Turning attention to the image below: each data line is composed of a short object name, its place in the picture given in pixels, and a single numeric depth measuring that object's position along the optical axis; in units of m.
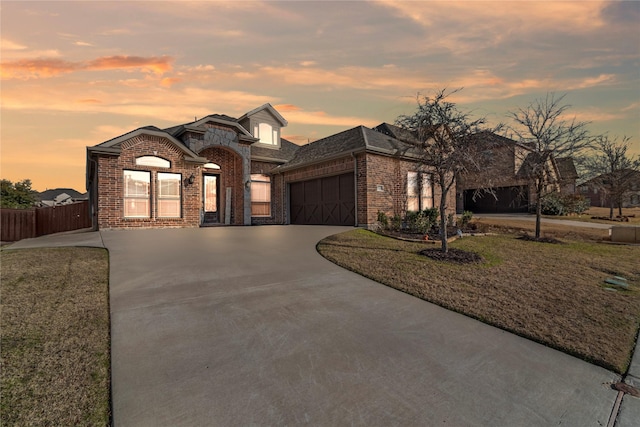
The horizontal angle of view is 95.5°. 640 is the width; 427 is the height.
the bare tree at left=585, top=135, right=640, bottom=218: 21.09
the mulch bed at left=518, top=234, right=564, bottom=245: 10.51
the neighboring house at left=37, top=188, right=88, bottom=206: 45.59
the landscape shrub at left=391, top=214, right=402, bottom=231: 11.89
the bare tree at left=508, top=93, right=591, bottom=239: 10.84
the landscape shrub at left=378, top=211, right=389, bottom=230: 12.02
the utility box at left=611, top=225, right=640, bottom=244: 11.09
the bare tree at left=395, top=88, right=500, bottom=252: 7.69
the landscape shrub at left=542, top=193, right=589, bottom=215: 21.52
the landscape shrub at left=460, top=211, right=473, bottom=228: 13.16
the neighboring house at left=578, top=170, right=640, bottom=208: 21.17
